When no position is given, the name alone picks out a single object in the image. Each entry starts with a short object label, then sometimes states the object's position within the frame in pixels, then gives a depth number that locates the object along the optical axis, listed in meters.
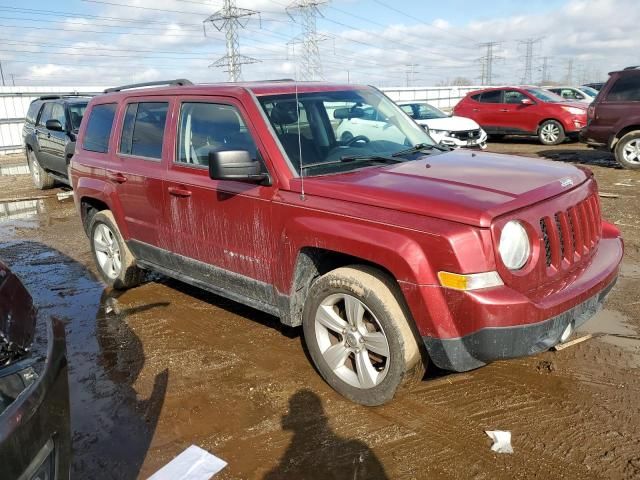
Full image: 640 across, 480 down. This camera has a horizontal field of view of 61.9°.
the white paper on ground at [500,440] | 2.85
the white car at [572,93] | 20.02
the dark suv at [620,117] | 10.96
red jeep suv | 2.73
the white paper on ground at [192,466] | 2.77
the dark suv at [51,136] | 10.15
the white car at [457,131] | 13.25
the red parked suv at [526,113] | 15.67
